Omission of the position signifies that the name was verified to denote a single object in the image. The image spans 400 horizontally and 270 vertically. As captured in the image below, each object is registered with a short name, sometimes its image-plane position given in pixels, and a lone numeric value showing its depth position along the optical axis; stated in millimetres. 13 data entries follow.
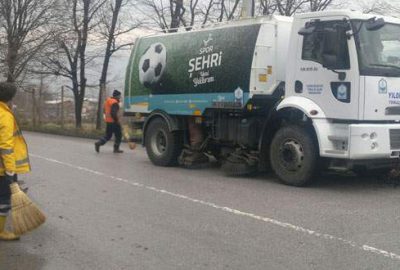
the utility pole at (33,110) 30828
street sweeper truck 9039
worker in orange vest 16641
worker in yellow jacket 6148
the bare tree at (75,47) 28156
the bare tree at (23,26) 29000
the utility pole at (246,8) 16891
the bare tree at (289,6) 27047
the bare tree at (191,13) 28016
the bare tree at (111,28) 27766
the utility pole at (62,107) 28078
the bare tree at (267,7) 27406
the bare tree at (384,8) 25300
